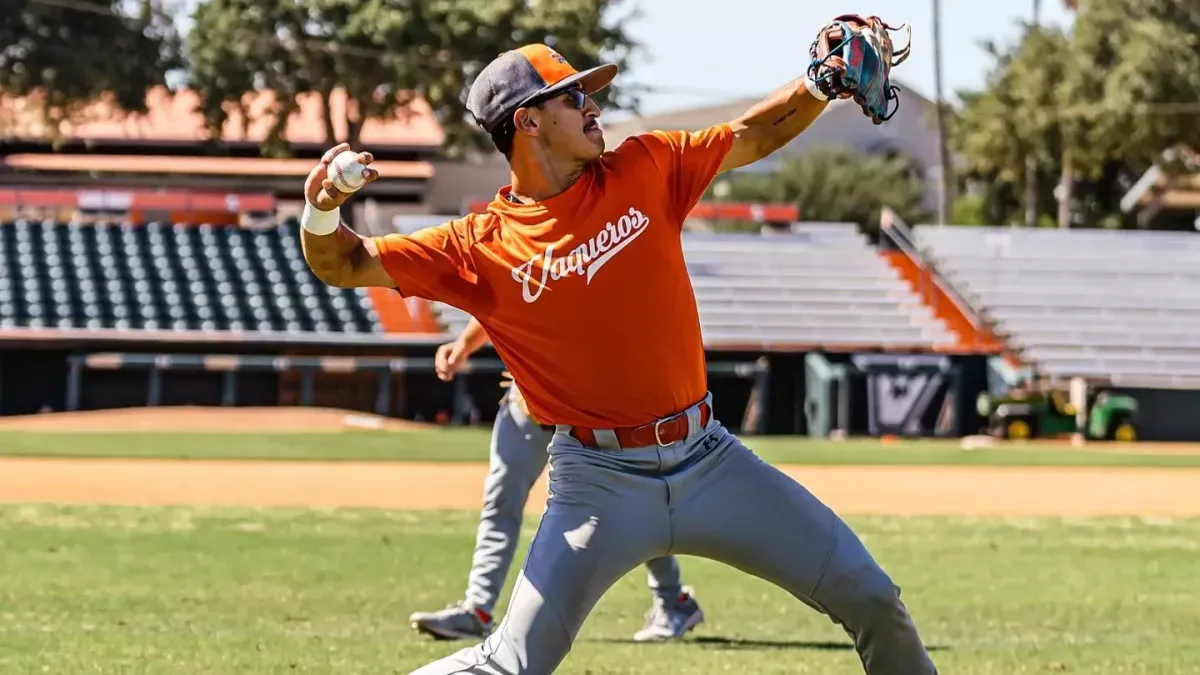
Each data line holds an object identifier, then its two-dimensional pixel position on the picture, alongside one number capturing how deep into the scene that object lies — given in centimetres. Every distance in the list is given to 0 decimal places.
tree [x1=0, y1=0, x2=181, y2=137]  4647
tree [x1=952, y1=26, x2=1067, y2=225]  4941
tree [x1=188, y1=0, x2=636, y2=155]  4631
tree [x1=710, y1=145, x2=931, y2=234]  6281
